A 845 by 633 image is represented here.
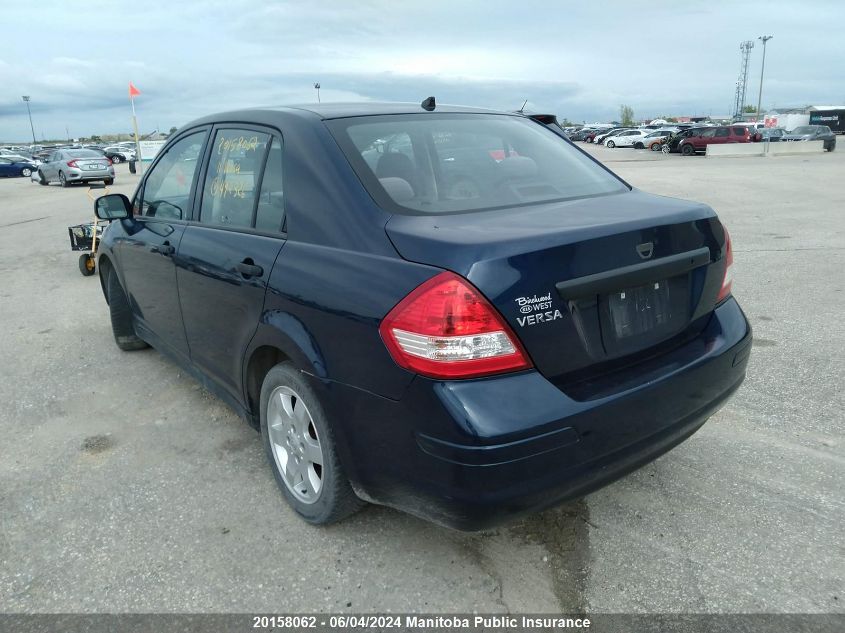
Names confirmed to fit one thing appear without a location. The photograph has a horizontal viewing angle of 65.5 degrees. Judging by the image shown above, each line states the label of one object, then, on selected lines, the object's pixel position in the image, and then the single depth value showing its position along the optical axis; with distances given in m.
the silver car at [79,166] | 25.39
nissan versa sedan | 2.06
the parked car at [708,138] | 38.16
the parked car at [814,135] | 36.19
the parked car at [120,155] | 48.62
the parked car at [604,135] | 57.66
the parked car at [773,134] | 44.85
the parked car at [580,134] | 65.75
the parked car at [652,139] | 48.38
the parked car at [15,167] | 36.72
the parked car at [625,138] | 52.79
